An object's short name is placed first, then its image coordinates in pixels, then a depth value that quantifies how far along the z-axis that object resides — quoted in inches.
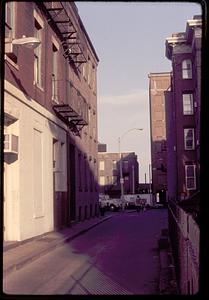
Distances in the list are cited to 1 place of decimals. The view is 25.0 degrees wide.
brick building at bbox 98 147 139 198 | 2082.7
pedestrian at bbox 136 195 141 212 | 1709.5
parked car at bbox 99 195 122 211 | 1820.9
